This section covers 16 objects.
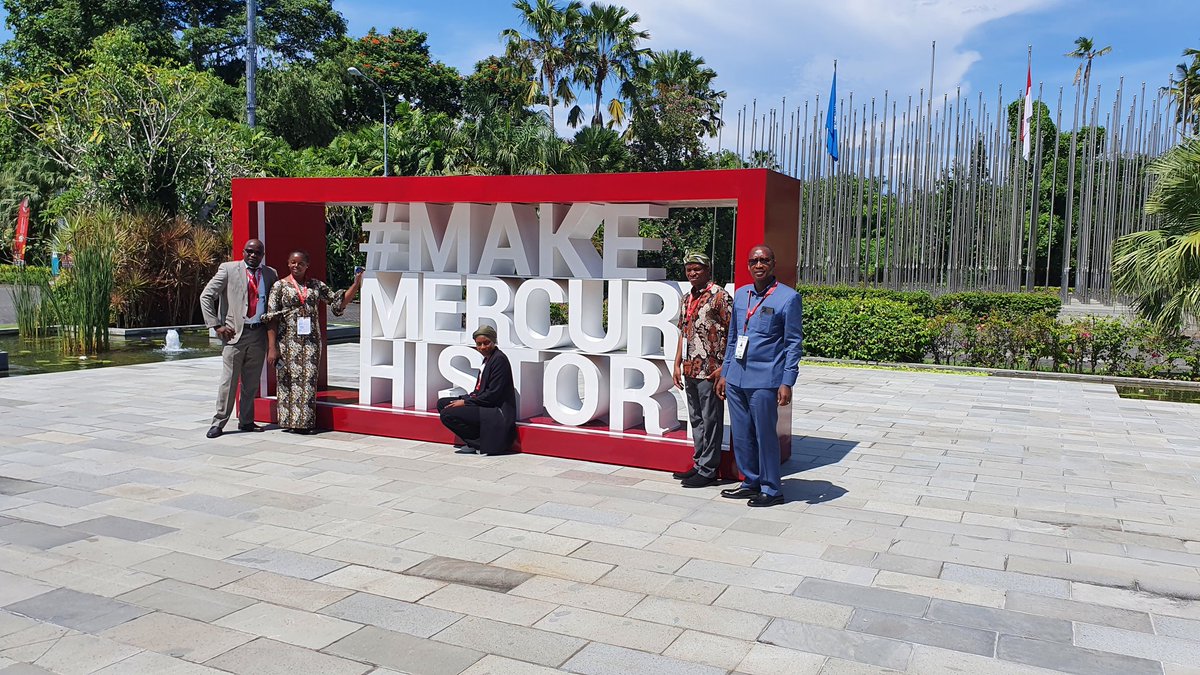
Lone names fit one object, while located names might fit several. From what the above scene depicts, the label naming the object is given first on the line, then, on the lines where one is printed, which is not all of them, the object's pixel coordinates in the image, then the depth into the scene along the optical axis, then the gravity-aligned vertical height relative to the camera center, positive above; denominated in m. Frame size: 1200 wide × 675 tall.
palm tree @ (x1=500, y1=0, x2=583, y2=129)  32.12 +8.58
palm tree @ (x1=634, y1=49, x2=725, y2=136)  33.03 +7.87
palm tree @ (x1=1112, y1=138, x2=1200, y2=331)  12.09 +0.57
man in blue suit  6.33 -0.54
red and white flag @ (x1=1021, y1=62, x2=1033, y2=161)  22.39 +4.41
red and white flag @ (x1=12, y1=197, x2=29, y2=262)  25.52 +1.20
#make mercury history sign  7.60 -0.03
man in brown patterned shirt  6.93 -0.54
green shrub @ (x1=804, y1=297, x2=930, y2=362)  15.02 -0.64
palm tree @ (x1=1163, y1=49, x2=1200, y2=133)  32.47 +7.45
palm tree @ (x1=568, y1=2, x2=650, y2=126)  32.12 +8.29
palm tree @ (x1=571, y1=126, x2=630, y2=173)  27.70 +4.16
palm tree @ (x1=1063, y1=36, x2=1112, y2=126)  44.28 +11.91
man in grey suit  8.58 -0.37
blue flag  22.23 +4.01
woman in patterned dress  8.68 -0.52
